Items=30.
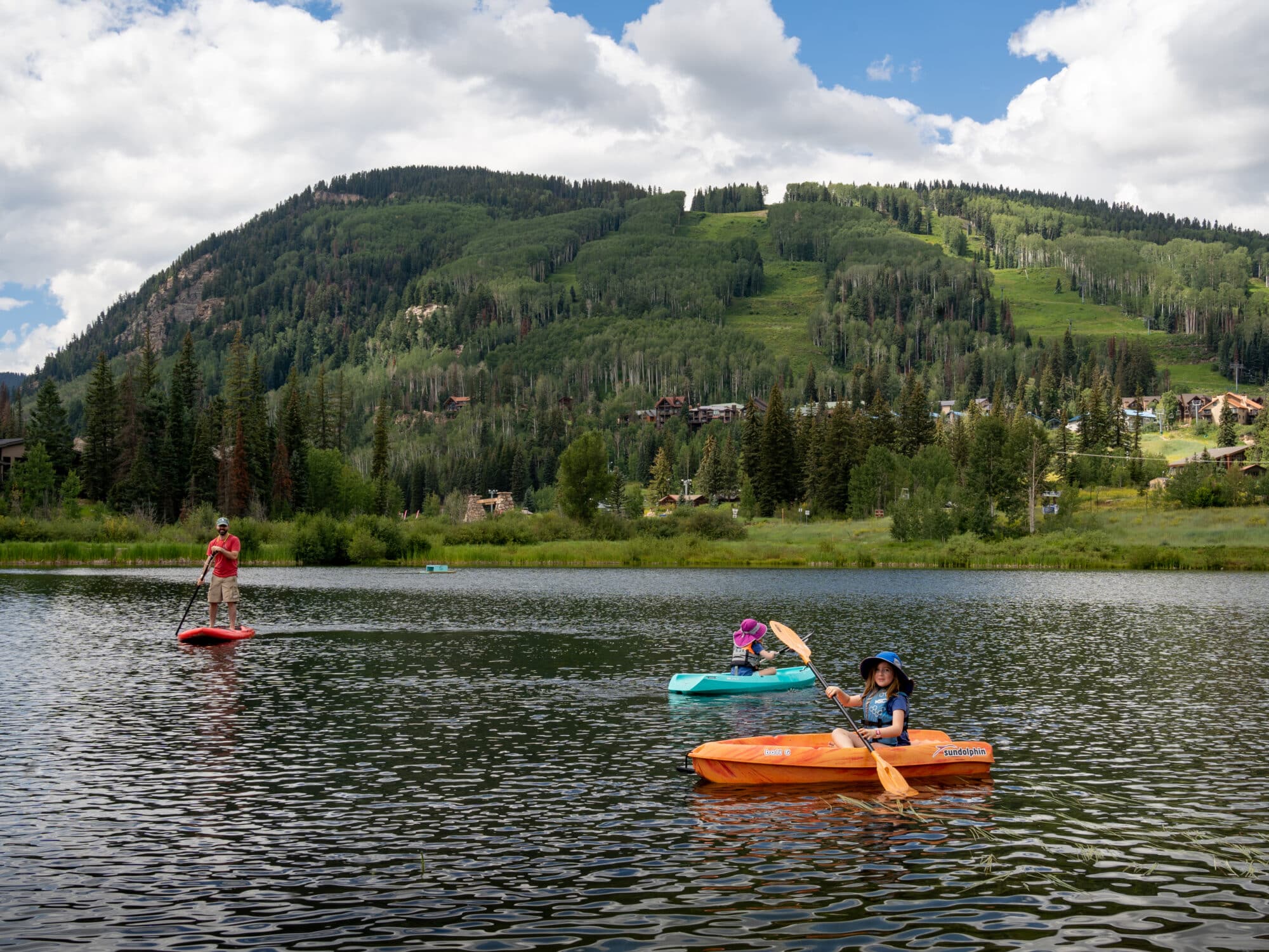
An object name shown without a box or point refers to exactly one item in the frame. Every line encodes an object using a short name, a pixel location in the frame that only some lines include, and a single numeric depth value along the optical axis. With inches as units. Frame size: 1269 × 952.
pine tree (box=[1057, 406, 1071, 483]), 6309.1
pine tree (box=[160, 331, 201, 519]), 5201.8
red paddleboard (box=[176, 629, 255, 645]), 1599.4
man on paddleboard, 1601.9
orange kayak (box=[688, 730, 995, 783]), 832.3
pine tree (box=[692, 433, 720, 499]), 7691.9
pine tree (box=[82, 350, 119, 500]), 5280.5
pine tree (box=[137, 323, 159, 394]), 5521.7
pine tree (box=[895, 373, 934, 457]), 6786.4
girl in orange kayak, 858.1
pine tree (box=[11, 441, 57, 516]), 4877.0
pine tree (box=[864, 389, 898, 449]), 6545.3
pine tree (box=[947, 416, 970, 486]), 6870.1
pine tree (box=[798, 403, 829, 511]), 6141.7
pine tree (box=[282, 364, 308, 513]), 5615.2
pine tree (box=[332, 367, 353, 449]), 6904.5
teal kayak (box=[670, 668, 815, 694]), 1263.5
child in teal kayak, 1346.0
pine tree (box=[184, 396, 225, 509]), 5191.9
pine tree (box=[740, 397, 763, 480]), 6456.7
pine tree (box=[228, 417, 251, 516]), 5142.7
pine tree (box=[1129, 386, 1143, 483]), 6707.7
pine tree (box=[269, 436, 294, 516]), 5418.3
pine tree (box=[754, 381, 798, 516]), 6304.1
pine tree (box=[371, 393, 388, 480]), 6481.3
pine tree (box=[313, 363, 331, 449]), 6707.7
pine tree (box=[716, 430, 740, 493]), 7628.0
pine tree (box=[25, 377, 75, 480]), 5369.1
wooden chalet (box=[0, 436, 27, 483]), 5782.5
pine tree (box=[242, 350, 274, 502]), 5359.3
